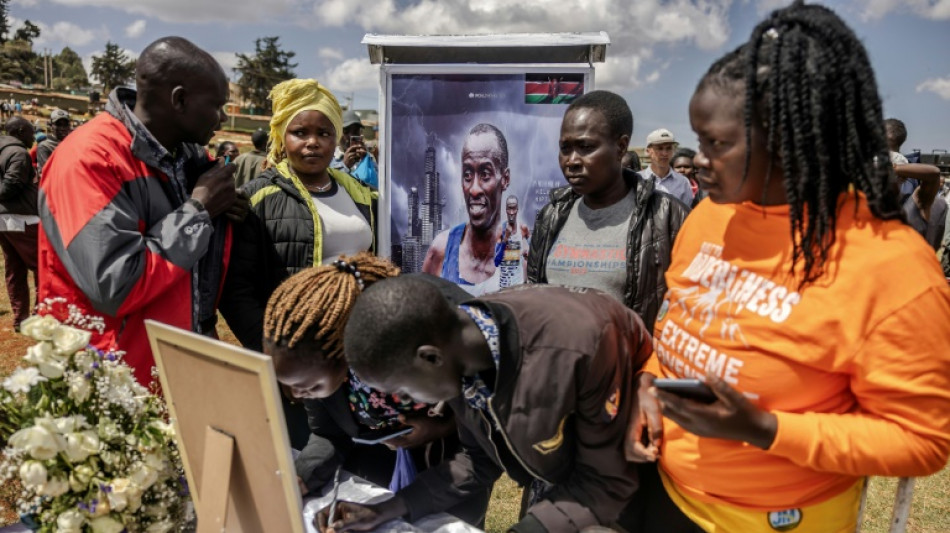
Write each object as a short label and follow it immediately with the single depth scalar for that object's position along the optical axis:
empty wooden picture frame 1.09
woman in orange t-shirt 1.02
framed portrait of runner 3.01
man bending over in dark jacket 1.33
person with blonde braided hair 1.56
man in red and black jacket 1.74
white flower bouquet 1.27
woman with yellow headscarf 2.44
